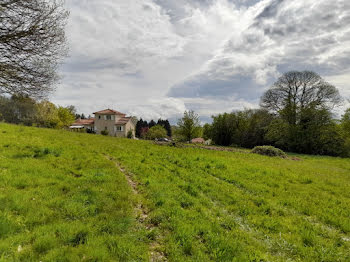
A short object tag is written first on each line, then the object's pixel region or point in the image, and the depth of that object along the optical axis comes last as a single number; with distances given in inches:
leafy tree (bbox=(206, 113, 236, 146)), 2133.4
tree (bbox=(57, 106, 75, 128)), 2427.4
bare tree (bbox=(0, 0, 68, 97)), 264.5
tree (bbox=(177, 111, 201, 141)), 1454.2
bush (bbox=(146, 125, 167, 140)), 2402.9
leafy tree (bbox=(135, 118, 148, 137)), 4362.2
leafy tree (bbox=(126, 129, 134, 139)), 1984.1
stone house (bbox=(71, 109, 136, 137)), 2119.8
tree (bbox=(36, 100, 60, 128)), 1953.9
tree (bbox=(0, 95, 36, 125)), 2198.6
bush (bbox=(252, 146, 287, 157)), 849.7
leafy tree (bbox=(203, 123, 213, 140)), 2324.3
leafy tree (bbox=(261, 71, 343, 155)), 1226.6
